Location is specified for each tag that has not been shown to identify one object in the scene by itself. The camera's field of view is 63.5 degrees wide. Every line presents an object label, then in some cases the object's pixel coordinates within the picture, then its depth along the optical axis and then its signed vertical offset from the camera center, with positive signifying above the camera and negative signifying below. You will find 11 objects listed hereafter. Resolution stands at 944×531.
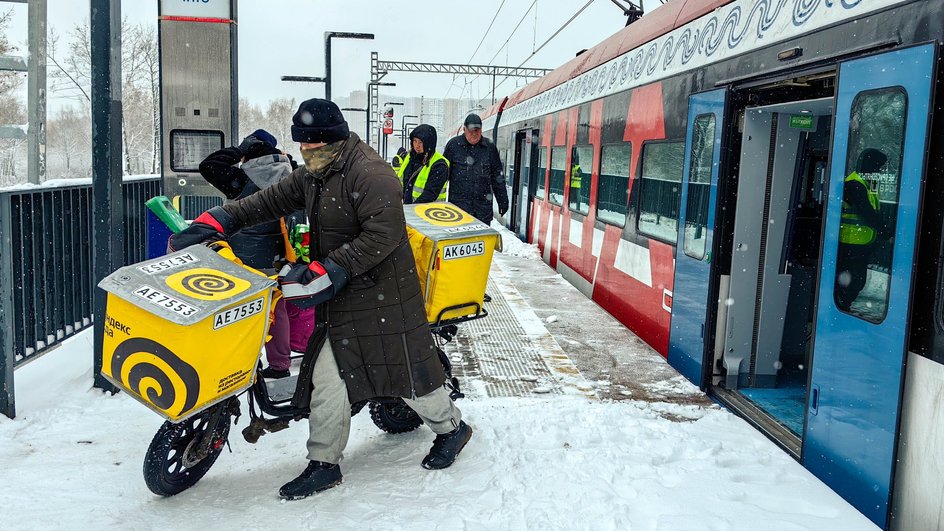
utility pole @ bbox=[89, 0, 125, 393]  4.74 +0.04
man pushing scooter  3.42 -0.57
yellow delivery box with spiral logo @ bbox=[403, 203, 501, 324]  4.10 -0.48
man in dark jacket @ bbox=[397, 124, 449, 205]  7.16 -0.01
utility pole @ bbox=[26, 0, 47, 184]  6.58 +0.53
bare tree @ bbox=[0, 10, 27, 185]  17.05 +1.35
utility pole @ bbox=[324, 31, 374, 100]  13.54 +2.29
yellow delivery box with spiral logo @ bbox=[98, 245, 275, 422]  2.99 -0.69
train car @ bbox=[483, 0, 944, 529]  3.15 -0.22
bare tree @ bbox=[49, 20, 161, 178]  25.61 +2.89
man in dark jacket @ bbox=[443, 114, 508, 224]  7.69 -0.02
